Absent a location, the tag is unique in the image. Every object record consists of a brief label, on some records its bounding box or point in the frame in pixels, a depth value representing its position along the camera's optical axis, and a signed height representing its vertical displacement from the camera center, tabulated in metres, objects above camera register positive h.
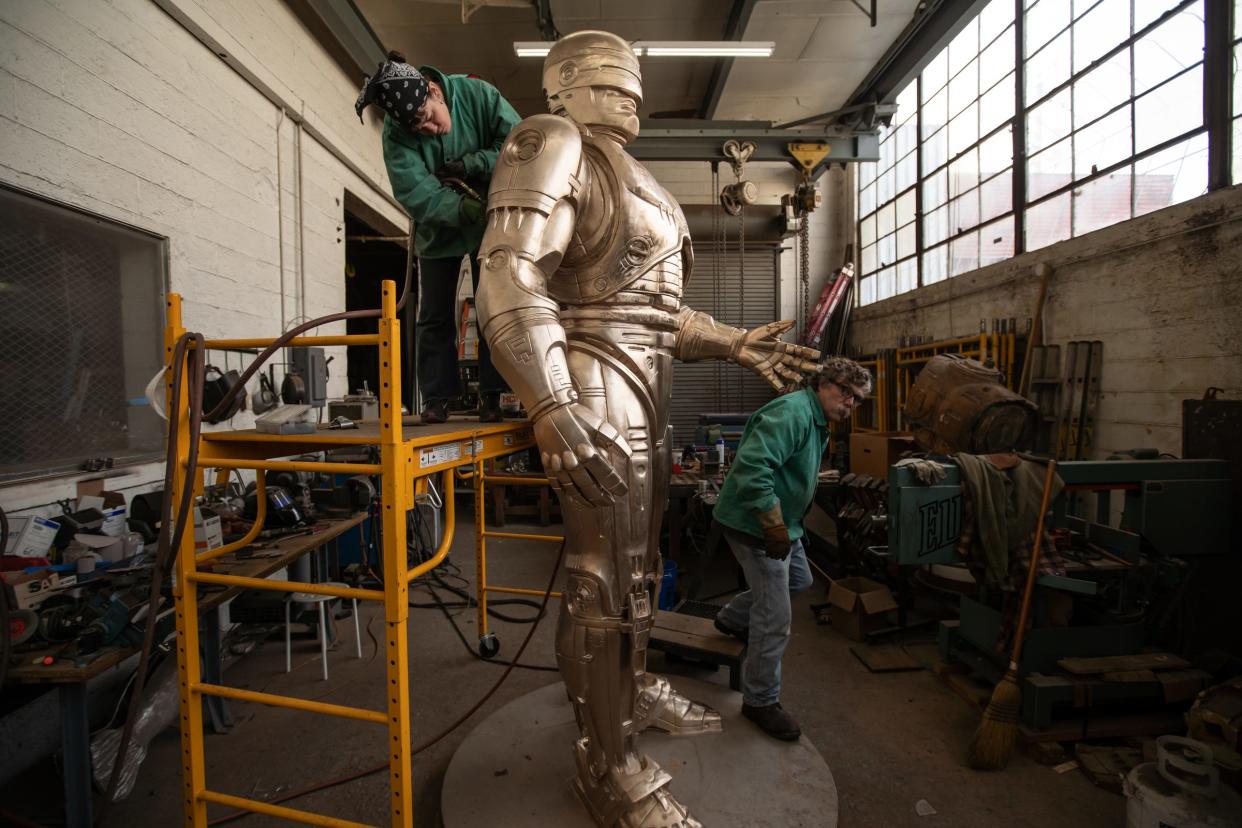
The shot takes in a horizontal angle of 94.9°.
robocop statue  1.45 +0.18
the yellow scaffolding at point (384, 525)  1.31 -0.28
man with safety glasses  2.25 -0.40
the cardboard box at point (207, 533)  2.25 -0.50
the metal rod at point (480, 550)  3.00 -0.77
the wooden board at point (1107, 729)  2.33 -1.35
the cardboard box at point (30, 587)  1.74 -0.56
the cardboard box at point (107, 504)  2.29 -0.41
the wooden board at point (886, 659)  3.07 -1.41
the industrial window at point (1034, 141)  3.58 +2.16
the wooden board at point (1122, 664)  2.39 -1.11
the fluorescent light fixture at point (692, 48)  4.15 +2.63
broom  2.26 -1.27
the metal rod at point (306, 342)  1.39 +0.17
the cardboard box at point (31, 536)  2.01 -0.46
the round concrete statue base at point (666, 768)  1.85 -1.32
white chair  2.89 -1.12
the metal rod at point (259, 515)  2.02 -0.43
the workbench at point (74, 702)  1.55 -0.83
